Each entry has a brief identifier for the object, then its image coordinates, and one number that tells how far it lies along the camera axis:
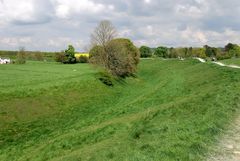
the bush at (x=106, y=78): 30.27
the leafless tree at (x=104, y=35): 37.84
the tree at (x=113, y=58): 36.49
